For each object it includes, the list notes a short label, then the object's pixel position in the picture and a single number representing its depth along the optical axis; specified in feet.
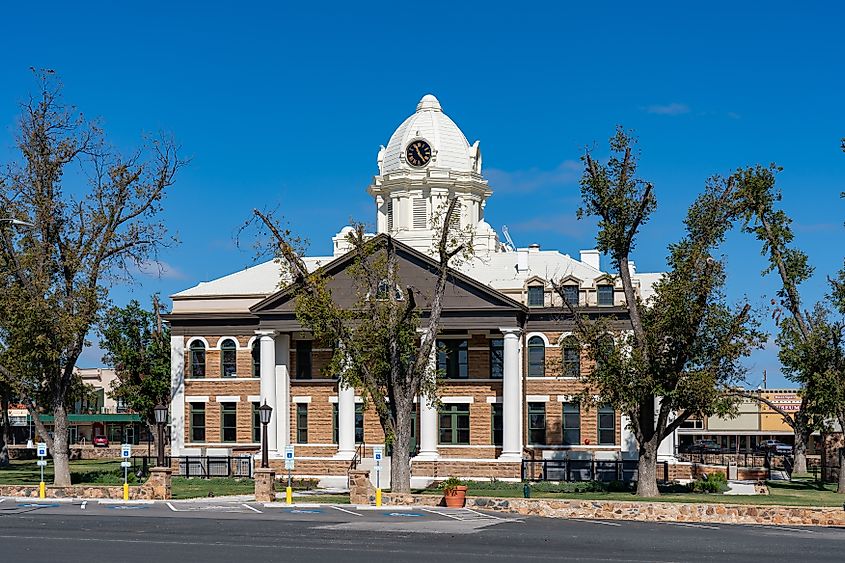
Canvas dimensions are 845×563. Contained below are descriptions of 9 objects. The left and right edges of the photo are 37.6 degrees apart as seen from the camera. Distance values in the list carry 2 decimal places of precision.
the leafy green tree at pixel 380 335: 133.08
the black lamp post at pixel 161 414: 137.08
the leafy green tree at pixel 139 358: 218.59
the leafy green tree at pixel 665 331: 130.62
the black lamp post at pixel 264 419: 131.23
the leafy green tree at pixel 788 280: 154.81
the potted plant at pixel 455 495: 114.42
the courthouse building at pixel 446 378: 173.88
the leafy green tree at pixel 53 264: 141.49
